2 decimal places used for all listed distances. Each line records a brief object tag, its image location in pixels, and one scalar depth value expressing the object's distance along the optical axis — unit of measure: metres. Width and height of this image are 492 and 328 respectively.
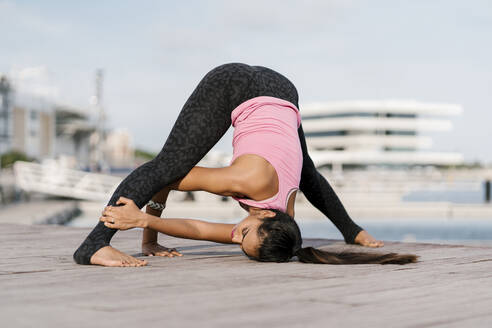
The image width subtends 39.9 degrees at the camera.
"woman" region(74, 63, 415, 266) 3.20
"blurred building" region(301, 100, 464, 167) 78.00
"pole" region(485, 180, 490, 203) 26.83
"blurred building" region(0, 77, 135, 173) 45.94
